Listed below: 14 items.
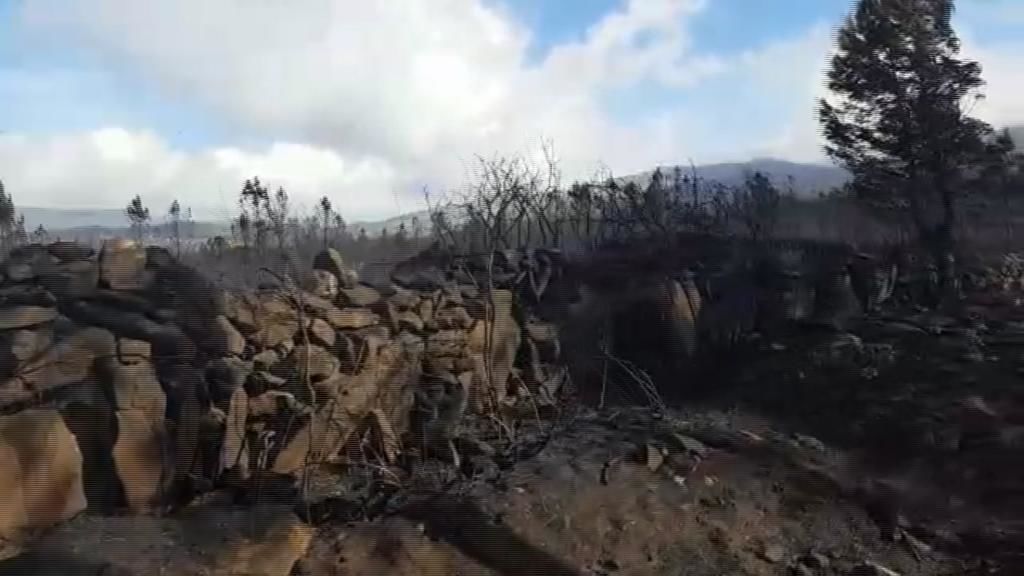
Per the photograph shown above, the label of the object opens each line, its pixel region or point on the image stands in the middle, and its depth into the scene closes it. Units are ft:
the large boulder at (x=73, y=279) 23.12
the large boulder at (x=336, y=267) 29.14
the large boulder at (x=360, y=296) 28.55
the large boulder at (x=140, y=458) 19.53
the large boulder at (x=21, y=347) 19.75
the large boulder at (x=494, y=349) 30.09
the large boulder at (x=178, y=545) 16.84
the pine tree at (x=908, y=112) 60.39
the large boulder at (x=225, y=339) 23.59
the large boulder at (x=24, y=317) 20.74
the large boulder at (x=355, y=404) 22.70
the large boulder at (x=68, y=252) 24.71
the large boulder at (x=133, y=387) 20.26
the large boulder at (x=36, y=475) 17.51
